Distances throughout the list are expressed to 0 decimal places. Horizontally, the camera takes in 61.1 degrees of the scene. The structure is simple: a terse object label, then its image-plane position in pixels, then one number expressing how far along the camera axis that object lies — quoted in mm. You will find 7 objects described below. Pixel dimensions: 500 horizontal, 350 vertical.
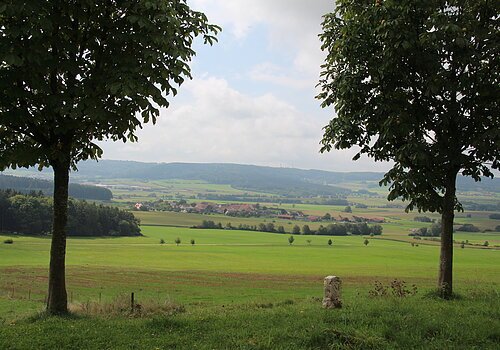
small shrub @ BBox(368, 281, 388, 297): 14620
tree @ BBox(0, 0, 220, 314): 8273
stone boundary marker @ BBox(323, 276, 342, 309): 10766
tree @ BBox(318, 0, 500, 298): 11969
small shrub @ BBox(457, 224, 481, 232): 130750
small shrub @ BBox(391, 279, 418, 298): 14383
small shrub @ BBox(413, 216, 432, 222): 173925
